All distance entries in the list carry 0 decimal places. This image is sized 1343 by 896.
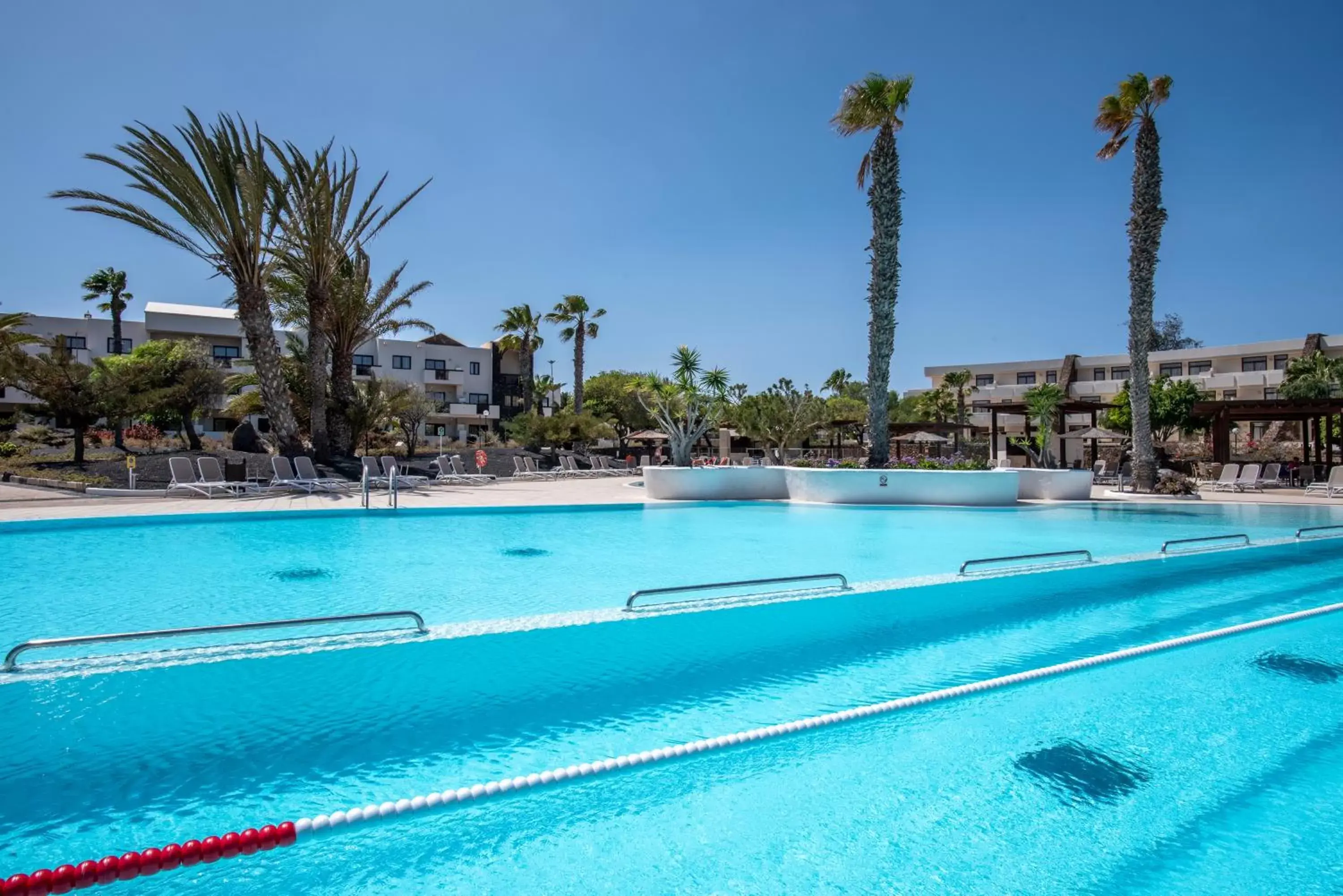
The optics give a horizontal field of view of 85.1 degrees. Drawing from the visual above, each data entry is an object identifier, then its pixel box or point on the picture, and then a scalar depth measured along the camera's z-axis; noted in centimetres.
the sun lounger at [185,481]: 1512
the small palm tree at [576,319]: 4450
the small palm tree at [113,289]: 4238
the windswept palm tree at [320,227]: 2053
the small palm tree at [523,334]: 4609
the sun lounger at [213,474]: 1588
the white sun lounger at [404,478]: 1836
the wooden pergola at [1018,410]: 2472
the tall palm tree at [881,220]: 1731
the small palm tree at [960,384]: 5344
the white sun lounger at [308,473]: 1716
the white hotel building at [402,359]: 4438
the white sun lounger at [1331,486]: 1898
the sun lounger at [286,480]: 1656
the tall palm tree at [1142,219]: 1752
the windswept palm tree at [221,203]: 1756
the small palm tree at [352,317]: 2278
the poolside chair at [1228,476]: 2158
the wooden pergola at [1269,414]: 2239
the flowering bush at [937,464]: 1653
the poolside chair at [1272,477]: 2109
